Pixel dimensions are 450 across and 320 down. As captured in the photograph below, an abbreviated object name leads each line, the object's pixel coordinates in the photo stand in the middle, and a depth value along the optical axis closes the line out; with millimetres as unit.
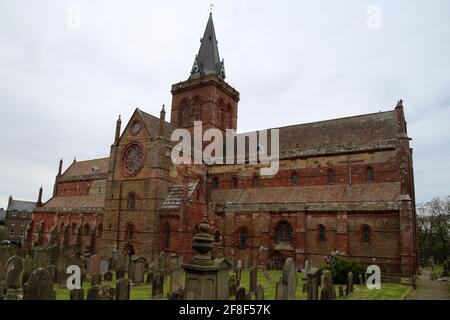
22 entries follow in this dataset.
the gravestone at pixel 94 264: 19066
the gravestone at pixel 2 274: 14141
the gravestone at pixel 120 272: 19114
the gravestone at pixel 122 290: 12805
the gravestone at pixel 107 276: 19484
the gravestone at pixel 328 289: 12808
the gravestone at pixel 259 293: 11812
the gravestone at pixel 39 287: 10656
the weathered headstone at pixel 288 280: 11938
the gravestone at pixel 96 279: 16056
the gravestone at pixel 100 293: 11663
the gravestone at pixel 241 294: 12297
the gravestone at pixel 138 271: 18516
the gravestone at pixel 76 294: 11880
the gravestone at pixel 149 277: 18627
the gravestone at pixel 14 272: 15305
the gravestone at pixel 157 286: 14656
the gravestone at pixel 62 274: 17094
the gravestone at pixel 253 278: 16834
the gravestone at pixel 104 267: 19894
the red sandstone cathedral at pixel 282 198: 22250
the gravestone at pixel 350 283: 15266
